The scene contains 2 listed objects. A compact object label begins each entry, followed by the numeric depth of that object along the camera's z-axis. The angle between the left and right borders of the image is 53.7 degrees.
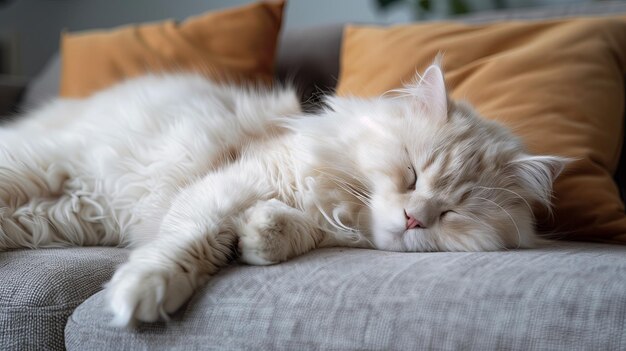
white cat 1.21
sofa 0.93
